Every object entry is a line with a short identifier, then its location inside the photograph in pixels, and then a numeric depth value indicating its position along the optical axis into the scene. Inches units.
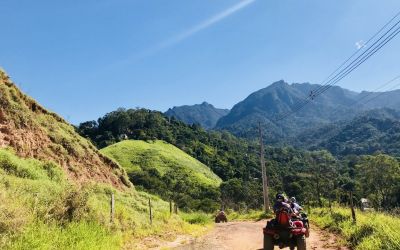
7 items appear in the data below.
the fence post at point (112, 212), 644.3
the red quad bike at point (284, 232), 489.4
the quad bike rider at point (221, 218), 1488.7
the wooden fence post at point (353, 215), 709.5
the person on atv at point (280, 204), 492.1
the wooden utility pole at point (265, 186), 1455.5
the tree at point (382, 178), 3117.6
